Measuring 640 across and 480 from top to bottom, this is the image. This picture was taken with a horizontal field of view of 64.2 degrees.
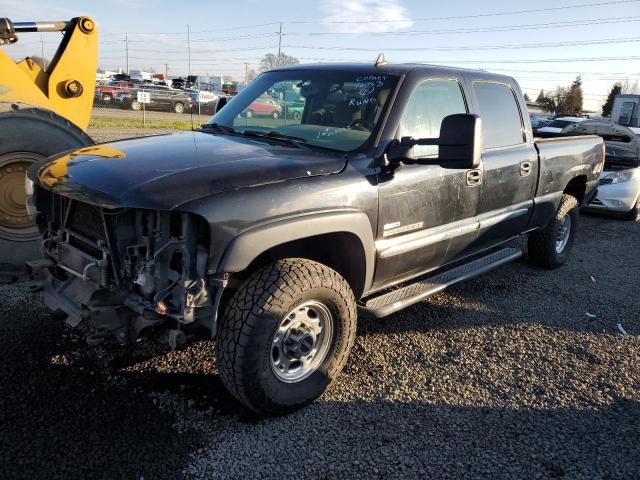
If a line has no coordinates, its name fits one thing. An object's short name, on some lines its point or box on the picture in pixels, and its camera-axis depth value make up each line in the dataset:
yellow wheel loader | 4.40
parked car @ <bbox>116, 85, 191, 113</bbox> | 29.34
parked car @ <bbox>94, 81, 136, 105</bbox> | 30.66
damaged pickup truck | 2.54
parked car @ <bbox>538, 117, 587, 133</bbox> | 21.32
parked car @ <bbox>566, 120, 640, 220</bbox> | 8.80
